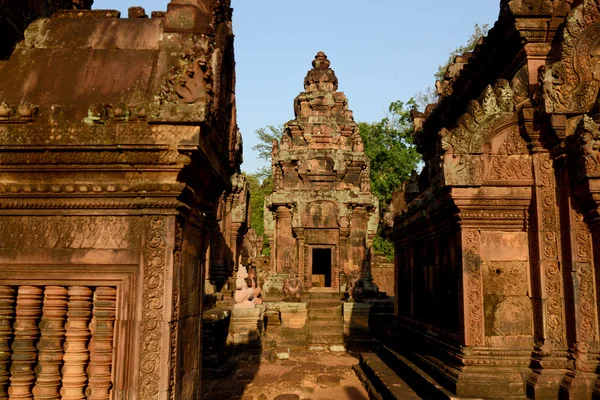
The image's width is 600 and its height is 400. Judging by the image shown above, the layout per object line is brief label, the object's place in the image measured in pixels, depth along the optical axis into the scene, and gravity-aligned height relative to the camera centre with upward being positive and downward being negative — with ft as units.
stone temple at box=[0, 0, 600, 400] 10.92 +1.65
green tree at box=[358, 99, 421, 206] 117.60 +30.48
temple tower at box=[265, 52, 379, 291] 72.54 +12.02
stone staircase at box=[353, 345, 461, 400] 21.70 -6.27
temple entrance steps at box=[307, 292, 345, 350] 51.93 -6.40
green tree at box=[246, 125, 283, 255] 155.43 +27.26
